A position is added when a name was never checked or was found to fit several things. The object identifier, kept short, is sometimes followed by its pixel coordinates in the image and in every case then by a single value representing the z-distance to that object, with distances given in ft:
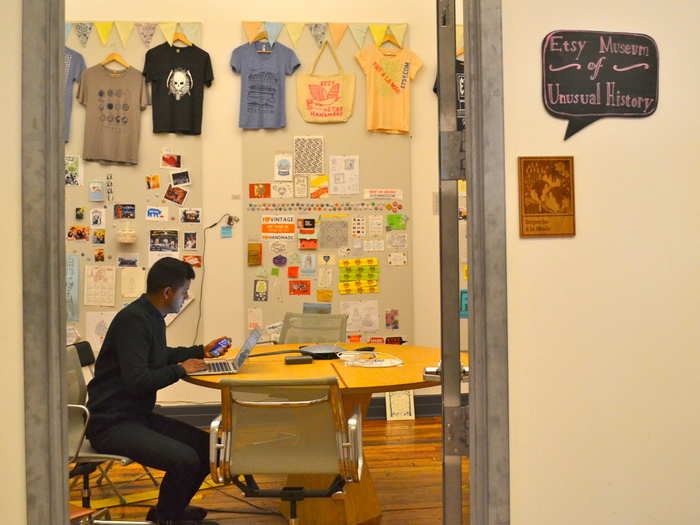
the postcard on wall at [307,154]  18.01
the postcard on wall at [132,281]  17.67
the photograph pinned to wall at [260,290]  17.94
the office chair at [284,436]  8.78
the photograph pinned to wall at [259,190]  17.89
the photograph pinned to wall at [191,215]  17.74
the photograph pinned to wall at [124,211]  17.60
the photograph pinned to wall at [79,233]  17.58
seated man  10.21
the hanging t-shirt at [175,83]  17.49
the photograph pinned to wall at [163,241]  17.71
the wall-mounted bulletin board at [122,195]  17.47
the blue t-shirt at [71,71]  17.37
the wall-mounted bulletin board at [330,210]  17.93
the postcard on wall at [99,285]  17.63
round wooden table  10.50
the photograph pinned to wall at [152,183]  17.65
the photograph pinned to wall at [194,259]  17.75
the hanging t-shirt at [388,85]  17.92
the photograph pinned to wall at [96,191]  17.52
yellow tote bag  17.92
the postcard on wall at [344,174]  18.11
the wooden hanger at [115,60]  17.47
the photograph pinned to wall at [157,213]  17.67
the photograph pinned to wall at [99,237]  17.63
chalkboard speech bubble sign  6.06
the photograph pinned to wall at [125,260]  17.67
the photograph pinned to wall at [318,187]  18.06
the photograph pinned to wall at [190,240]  17.78
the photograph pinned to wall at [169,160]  17.67
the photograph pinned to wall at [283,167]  17.95
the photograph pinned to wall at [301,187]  18.01
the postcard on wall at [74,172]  17.43
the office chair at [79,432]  10.17
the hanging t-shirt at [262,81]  17.67
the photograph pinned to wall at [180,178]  17.70
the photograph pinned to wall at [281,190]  17.95
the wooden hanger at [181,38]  17.60
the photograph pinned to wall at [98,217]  17.57
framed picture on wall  6.02
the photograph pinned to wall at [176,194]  17.70
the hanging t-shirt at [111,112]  17.38
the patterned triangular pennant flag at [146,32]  17.60
